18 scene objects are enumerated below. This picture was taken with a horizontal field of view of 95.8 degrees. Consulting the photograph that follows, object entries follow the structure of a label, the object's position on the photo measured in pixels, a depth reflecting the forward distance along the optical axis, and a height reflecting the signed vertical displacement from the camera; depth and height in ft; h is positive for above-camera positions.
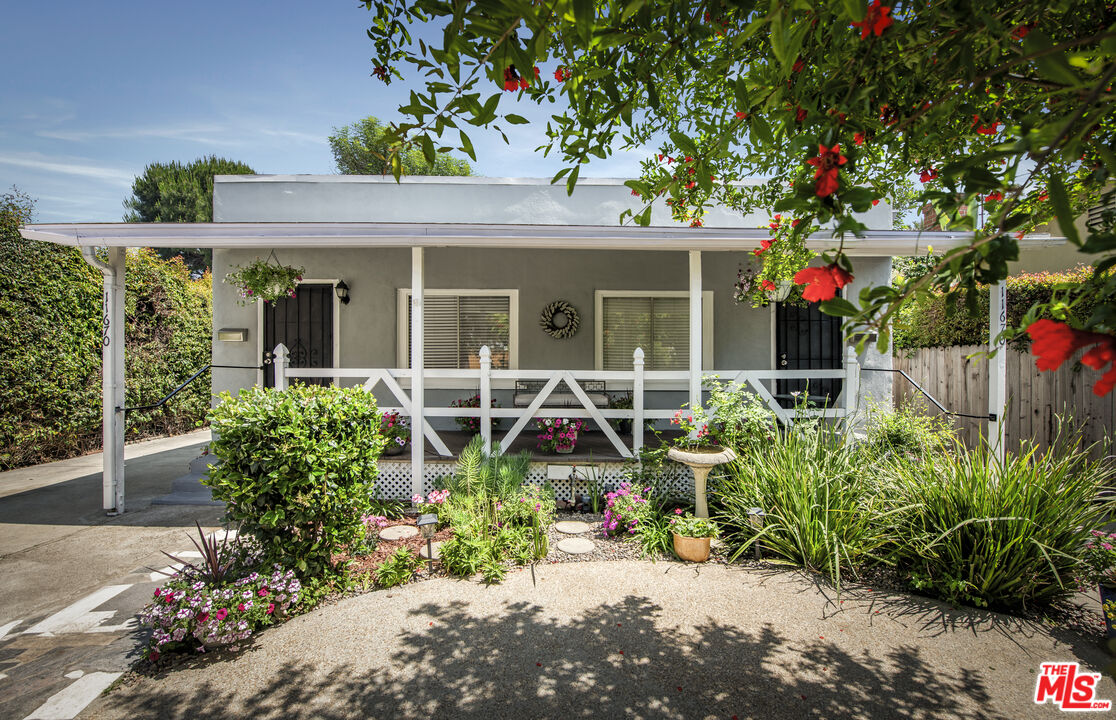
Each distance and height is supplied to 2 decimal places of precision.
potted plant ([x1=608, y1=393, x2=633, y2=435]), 22.13 -2.66
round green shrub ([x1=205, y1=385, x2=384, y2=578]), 10.21 -2.30
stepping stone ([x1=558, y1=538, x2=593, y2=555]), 14.02 -5.26
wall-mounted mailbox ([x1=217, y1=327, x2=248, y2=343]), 22.71 +1.09
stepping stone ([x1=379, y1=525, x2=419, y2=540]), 14.78 -5.18
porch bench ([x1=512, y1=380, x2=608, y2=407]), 20.37 -1.53
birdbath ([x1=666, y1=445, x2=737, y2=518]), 14.28 -2.80
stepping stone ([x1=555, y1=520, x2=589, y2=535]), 15.46 -5.19
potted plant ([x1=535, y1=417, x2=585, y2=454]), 18.54 -2.76
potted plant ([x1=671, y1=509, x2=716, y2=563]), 13.28 -4.68
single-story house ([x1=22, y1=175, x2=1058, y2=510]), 23.58 +2.62
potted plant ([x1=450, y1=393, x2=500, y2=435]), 22.16 -2.71
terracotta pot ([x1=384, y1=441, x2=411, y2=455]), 18.89 -3.40
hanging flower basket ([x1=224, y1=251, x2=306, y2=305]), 20.42 +3.26
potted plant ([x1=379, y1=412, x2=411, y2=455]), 18.74 -2.76
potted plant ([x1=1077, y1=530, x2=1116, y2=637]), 10.30 -4.16
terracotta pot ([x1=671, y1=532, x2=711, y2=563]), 13.25 -4.98
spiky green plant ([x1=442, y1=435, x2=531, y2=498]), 15.80 -3.65
